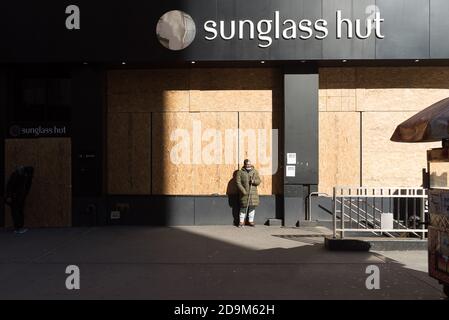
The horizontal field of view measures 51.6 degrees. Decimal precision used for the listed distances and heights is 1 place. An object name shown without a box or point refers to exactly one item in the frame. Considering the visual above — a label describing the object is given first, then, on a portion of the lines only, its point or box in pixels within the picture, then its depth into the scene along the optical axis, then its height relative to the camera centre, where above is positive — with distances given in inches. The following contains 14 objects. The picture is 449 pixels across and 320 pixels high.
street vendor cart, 239.1 -3.4
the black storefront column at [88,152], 518.6 +21.7
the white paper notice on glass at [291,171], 517.3 +0.2
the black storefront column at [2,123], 522.0 +54.6
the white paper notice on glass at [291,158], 517.7 +14.7
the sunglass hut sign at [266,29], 498.9 +153.9
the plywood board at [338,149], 530.6 +25.3
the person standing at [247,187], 506.6 -17.2
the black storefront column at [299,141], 517.0 +33.6
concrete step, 382.9 -60.9
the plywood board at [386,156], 529.3 +17.2
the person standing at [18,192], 473.7 -21.0
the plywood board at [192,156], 532.1 +17.5
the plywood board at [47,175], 522.3 -4.1
